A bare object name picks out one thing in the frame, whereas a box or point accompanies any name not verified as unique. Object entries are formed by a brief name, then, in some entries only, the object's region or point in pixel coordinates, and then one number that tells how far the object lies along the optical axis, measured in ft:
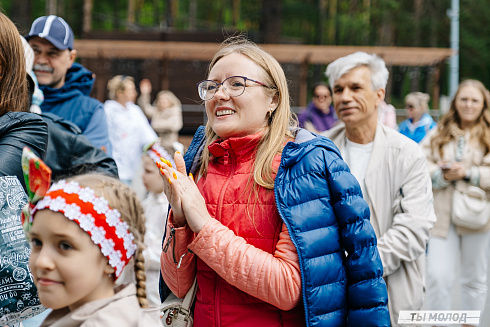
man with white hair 12.95
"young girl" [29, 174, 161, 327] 6.68
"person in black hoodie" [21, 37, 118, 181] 11.41
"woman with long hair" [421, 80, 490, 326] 18.06
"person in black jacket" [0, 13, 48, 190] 8.77
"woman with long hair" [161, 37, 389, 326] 8.27
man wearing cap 14.70
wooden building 62.44
